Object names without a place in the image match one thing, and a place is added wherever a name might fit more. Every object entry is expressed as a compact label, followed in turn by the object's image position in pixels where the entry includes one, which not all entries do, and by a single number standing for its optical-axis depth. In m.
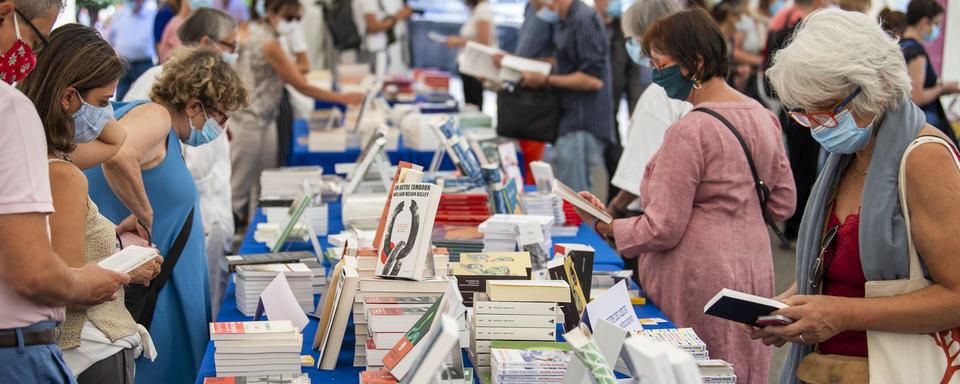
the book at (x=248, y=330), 2.35
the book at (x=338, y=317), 2.50
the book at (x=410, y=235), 2.41
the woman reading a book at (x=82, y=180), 2.19
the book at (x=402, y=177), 2.60
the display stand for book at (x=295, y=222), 3.58
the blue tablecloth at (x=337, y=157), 5.90
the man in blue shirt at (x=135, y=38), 10.35
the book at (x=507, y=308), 2.41
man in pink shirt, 1.83
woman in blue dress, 3.01
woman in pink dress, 2.94
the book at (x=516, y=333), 2.40
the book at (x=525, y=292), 2.44
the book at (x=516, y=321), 2.41
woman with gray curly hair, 2.05
